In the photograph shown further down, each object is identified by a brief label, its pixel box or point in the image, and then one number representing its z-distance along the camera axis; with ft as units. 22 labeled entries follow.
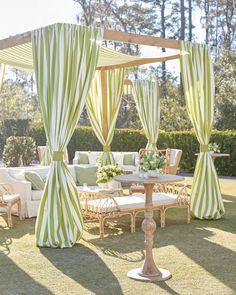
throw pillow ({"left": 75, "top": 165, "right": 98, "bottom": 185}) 30.86
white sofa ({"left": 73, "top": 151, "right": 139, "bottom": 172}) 43.80
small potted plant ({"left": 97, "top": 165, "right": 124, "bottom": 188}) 25.55
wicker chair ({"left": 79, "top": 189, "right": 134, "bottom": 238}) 21.97
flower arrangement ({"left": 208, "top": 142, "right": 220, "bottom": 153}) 40.14
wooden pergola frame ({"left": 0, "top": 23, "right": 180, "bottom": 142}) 22.72
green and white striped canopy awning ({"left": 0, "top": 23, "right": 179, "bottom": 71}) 26.03
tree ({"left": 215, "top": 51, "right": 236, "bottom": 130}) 61.67
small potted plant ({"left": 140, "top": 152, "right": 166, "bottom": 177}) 17.56
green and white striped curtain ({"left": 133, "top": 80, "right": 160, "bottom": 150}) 44.27
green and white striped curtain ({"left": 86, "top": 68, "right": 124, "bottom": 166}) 34.88
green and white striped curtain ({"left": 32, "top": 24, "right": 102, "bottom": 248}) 20.44
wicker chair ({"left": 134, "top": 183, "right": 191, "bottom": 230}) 24.17
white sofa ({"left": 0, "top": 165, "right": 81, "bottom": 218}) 26.96
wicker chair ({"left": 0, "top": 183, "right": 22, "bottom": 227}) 24.57
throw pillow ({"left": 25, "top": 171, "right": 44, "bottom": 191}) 27.48
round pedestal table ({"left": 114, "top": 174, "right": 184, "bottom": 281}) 16.20
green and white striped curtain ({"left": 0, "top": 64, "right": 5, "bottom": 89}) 30.99
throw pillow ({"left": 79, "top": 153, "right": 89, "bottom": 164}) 44.34
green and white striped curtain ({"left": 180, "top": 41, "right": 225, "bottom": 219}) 25.88
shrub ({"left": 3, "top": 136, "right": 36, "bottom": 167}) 53.78
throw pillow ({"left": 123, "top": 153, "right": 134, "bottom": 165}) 44.09
